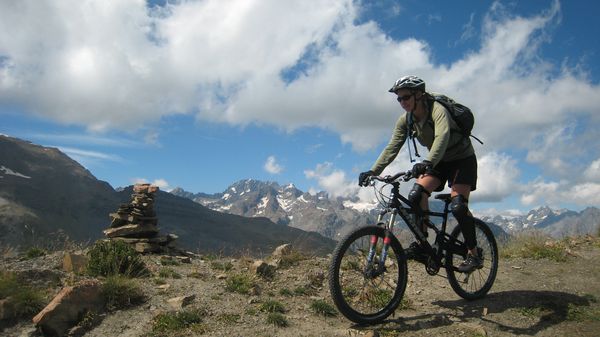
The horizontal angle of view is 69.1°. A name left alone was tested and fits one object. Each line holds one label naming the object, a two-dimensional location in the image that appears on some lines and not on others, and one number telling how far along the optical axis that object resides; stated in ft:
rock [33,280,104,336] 21.38
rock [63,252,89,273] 31.40
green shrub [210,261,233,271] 37.58
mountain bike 21.80
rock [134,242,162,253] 43.31
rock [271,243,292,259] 39.53
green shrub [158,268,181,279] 31.91
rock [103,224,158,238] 46.80
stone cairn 45.91
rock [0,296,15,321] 21.93
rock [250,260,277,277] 33.31
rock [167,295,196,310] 24.82
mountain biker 23.45
